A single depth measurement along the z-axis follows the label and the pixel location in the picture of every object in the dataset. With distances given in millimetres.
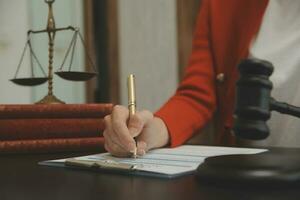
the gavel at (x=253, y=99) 745
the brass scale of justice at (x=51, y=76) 1348
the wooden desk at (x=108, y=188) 750
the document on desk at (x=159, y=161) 877
